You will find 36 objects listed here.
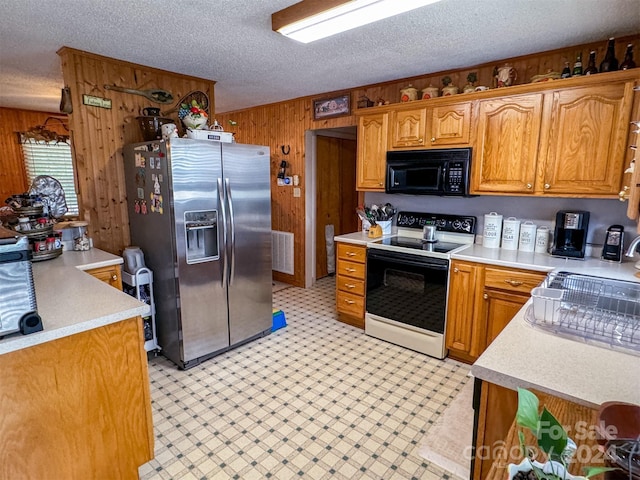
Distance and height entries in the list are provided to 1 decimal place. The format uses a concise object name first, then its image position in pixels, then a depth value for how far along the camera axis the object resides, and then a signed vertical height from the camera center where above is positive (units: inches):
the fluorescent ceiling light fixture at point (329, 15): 71.4 +36.0
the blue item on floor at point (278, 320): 137.9 -53.3
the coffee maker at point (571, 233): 100.9 -13.9
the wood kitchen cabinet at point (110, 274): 98.7 -25.7
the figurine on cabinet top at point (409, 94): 129.6 +32.4
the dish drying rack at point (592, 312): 52.6 -21.9
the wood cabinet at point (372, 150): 132.8 +12.7
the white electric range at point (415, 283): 113.1 -33.0
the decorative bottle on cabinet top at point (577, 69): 97.5 +31.5
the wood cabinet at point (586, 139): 90.3 +12.0
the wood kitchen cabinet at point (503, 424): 34.1 -27.3
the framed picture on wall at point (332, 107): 155.3 +34.2
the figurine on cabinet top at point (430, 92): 125.3 +32.1
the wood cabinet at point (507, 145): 102.7 +11.9
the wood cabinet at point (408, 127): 122.9 +19.8
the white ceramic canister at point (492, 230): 116.3 -14.8
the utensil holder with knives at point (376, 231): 137.9 -18.2
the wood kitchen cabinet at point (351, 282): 134.1 -37.8
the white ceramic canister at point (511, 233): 113.5 -15.4
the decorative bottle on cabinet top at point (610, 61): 93.0 +32.2
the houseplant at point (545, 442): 22.3 -16.1
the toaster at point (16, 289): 49.1 -14.9
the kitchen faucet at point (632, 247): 71.8 -12.6
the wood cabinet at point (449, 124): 113.7 +19.4
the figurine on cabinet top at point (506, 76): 109.9 +33.4
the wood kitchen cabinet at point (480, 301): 97.5 -33.8
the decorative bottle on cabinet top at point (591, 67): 95.5 +31.5
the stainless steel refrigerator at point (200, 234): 102.9 -16.0
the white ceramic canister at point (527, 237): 110.0 -16.0
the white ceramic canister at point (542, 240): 108.3 -16.7
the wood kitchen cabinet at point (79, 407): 52.7 -36.3
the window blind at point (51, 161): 209.6 +12.7
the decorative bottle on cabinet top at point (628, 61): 93.0 +32.2
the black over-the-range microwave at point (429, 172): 115.4 +4.2
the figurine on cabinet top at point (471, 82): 117.9 +34.6
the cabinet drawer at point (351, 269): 134.2 -32.5
